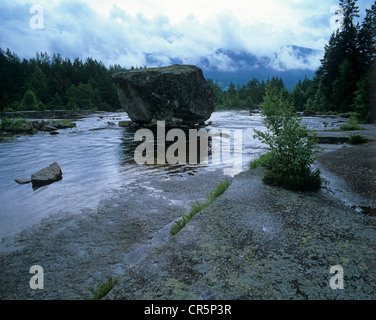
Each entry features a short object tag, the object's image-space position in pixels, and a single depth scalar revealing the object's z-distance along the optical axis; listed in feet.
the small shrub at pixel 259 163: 34.96
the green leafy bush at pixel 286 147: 25.22
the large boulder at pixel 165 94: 108.58
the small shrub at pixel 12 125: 95.23
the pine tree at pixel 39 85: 271.08
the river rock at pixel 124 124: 123.75
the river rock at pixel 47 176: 33.42
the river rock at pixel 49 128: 100.33
